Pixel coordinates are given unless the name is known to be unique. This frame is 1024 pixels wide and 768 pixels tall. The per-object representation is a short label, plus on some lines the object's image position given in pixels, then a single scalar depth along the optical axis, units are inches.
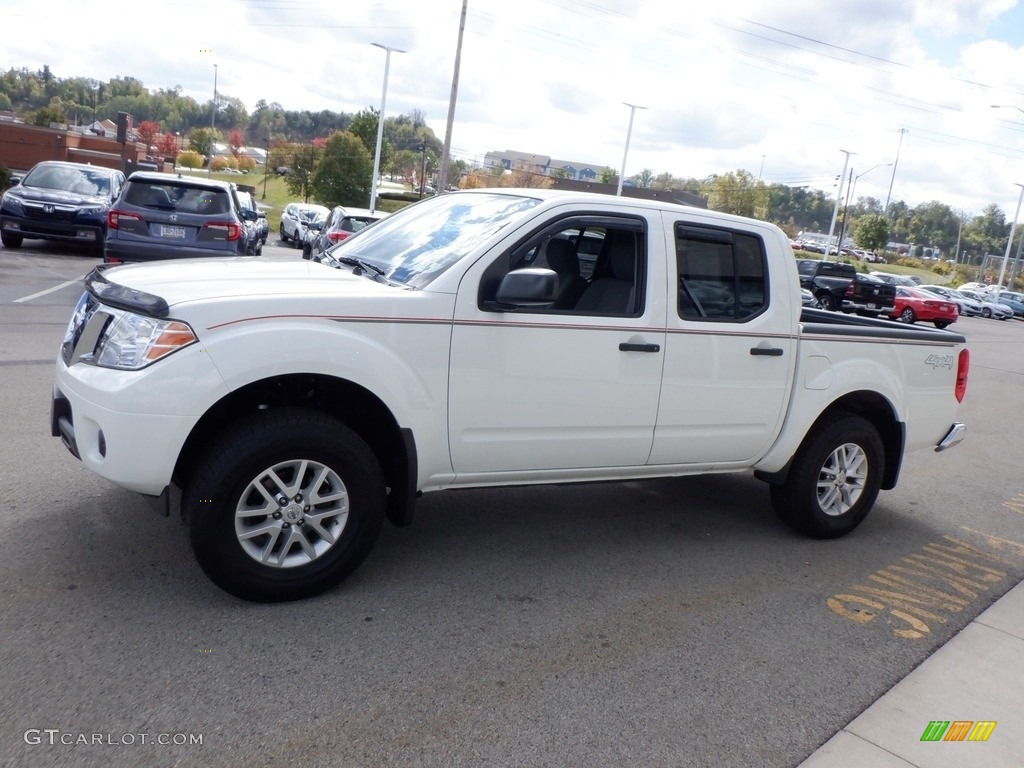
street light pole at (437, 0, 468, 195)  1355.8
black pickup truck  1266.0
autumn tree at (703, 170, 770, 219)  3304.6
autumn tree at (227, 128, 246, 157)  5064.0
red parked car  1330.0
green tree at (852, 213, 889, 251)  3833.7
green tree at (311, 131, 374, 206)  2080.5
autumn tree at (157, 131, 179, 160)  4441.9
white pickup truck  155.7
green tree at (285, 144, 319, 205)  2379.4
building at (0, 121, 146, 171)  2236.7
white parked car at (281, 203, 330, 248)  1198.7
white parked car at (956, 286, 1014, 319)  2007.9
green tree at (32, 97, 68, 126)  2920.5
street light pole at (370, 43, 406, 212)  1674.5
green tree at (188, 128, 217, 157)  4643.2
